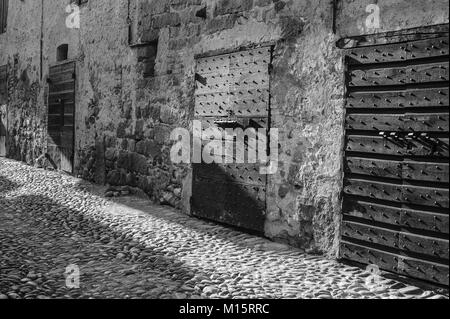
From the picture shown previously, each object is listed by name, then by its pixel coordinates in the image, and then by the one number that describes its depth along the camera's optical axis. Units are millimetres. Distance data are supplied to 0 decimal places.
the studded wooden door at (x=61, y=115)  9547
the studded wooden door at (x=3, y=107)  13305
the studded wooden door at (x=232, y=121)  5203
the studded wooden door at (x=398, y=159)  3613
